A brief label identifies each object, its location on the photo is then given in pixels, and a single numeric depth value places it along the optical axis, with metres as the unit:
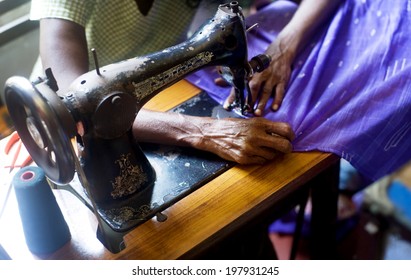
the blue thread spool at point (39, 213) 0.87
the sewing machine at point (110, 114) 0.82
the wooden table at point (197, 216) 0.94
